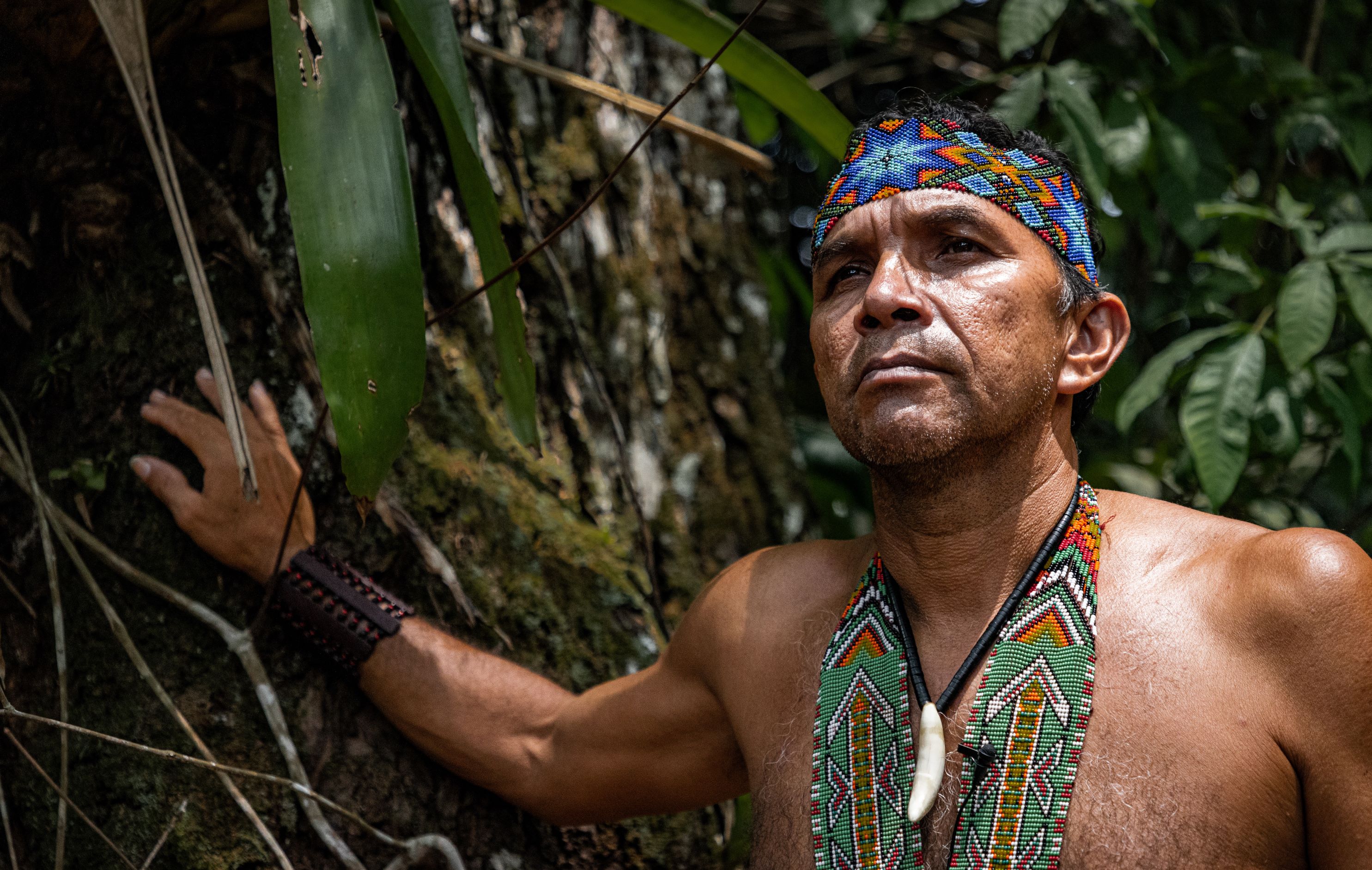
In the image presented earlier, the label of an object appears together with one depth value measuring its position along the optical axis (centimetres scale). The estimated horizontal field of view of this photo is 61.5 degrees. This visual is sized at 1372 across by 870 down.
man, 127
